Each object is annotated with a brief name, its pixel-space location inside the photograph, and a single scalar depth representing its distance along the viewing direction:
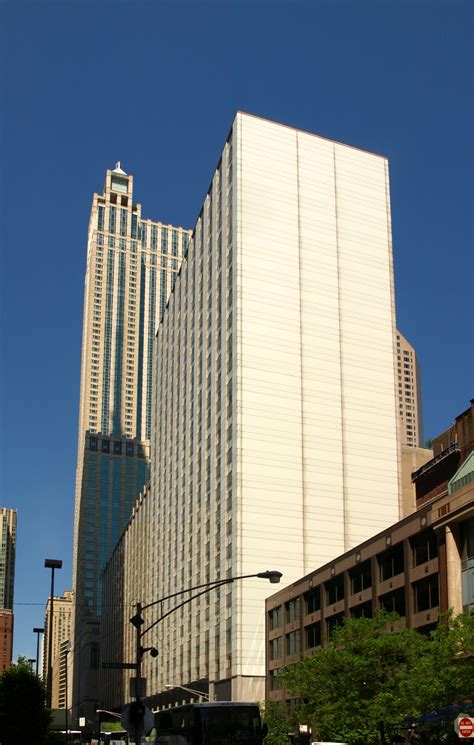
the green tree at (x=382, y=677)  43.00
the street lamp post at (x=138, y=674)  28.63
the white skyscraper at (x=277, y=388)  96.88
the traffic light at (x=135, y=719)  28.58
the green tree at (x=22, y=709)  78.12
